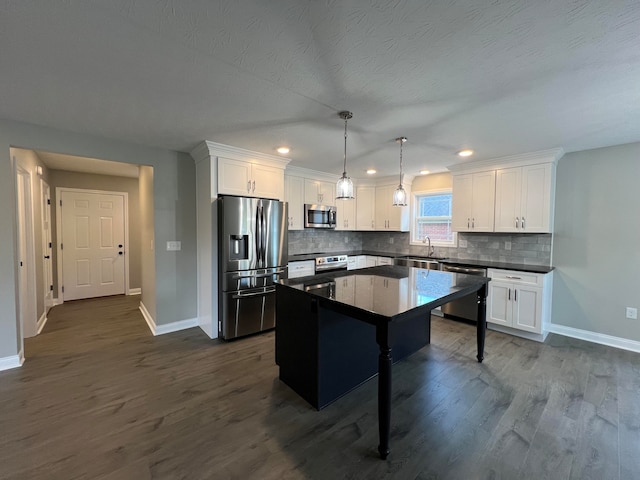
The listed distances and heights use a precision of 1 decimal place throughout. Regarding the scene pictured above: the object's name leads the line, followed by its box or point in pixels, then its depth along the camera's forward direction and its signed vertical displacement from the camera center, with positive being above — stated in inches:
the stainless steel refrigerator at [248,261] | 132.0 -15.2
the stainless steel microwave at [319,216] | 188.5 +10.6
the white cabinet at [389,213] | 206.7 +14.0
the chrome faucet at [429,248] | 196.0 -11.2
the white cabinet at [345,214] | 210.8 +12.8
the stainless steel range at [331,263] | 180.2 -21.1
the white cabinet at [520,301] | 134.0 -34.2
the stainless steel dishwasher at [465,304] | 151.8 -40.2
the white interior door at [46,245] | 169.2 -10.1
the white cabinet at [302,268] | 165.2 -22.3
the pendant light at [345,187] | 96.4 +15.5
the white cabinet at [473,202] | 158.4 +17.9
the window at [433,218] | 191.9 +10.0
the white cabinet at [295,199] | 179.9 +20.8
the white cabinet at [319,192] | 189.8 +27.4
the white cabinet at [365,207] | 219.8 +18.8
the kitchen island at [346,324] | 67.3 -28.2
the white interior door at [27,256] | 128.1 -13.1
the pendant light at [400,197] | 113.5 +13.9
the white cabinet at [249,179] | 135.1 +26.6
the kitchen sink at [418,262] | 172.2 -19.4
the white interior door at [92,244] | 204.1 -11.2
